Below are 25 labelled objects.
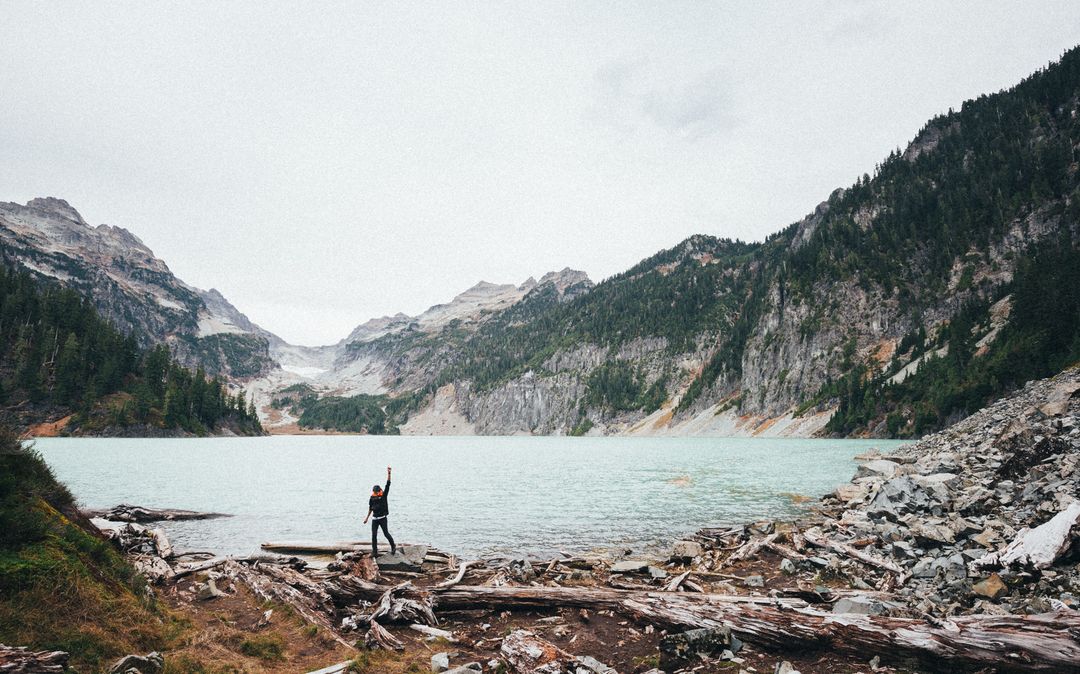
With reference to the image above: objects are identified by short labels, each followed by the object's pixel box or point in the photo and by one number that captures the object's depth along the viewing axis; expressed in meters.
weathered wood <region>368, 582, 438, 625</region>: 11.91
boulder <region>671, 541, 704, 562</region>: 19.10
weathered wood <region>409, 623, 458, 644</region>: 11.27
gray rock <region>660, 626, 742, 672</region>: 9.61
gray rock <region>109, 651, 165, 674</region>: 6.90
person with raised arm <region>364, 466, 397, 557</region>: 19.38
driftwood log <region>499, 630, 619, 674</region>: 9.02
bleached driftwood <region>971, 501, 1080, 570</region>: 10.41
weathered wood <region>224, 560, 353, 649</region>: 11.70
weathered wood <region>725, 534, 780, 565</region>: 18.60
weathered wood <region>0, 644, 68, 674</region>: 5.66
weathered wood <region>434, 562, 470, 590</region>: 14.25
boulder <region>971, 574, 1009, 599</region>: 10.24
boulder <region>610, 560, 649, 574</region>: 17.33
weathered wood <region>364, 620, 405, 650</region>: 10.33
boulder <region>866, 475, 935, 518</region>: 19.03
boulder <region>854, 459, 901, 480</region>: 33.89
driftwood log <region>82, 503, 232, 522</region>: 26.23
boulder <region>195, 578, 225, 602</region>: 13.41
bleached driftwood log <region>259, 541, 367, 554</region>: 20.70
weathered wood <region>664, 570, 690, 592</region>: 14.18
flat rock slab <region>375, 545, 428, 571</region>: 18.22
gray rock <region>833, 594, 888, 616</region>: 10.06
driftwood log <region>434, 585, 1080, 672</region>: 7.29
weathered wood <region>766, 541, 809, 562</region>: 17.53
